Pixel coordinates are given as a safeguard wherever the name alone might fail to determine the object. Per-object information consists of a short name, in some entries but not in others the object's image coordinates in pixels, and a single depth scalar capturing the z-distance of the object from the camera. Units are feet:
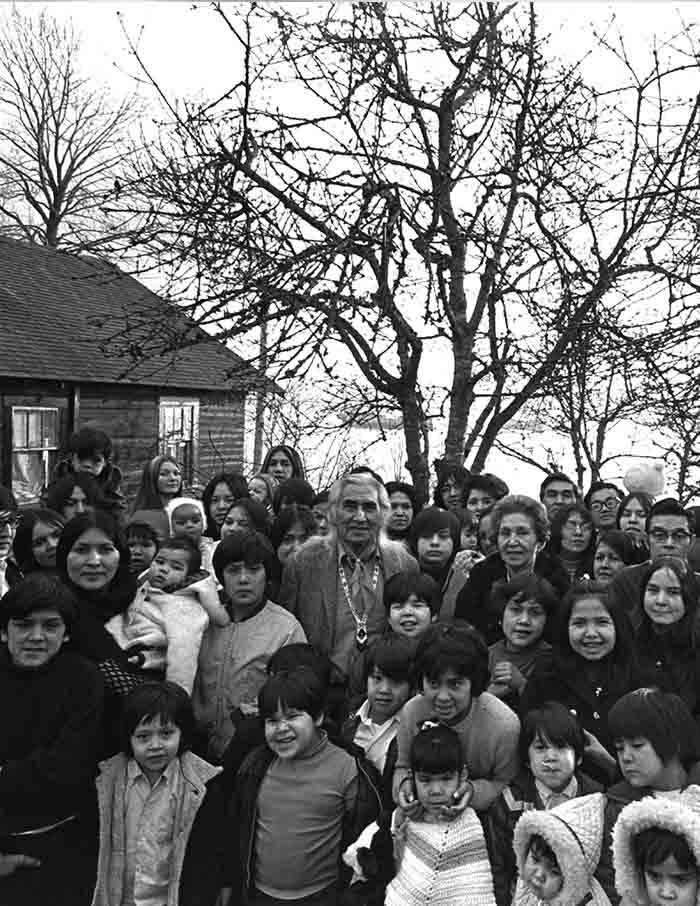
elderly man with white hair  14.37
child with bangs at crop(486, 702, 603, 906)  10.70
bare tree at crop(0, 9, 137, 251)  91.35
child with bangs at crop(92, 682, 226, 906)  11.55
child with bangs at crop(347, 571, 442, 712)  13.55
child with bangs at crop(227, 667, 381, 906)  11.40
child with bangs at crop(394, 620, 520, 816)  11.16
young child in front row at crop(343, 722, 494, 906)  10.41
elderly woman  14.94
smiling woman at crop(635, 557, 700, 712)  12.78
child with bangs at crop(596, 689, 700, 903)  10.34
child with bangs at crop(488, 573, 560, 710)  13.28
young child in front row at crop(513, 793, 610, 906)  9.71
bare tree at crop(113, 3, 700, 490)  19.44
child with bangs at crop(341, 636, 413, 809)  12.41
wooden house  47.57
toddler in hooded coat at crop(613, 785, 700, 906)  9.01
